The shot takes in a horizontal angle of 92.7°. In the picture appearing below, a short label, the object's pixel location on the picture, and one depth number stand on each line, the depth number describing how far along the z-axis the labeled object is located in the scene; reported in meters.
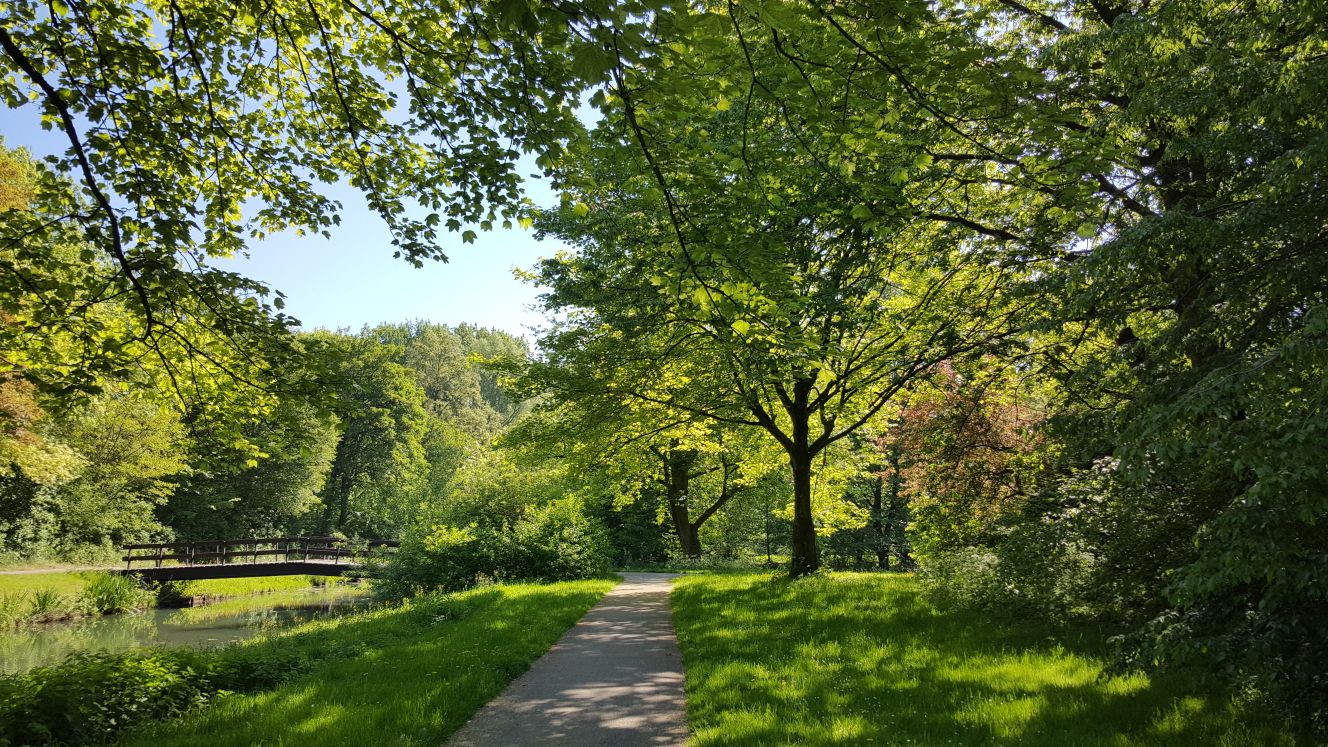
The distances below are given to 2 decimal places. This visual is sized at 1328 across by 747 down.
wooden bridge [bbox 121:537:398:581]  26.23
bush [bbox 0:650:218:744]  5.70
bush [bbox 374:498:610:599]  17.19
